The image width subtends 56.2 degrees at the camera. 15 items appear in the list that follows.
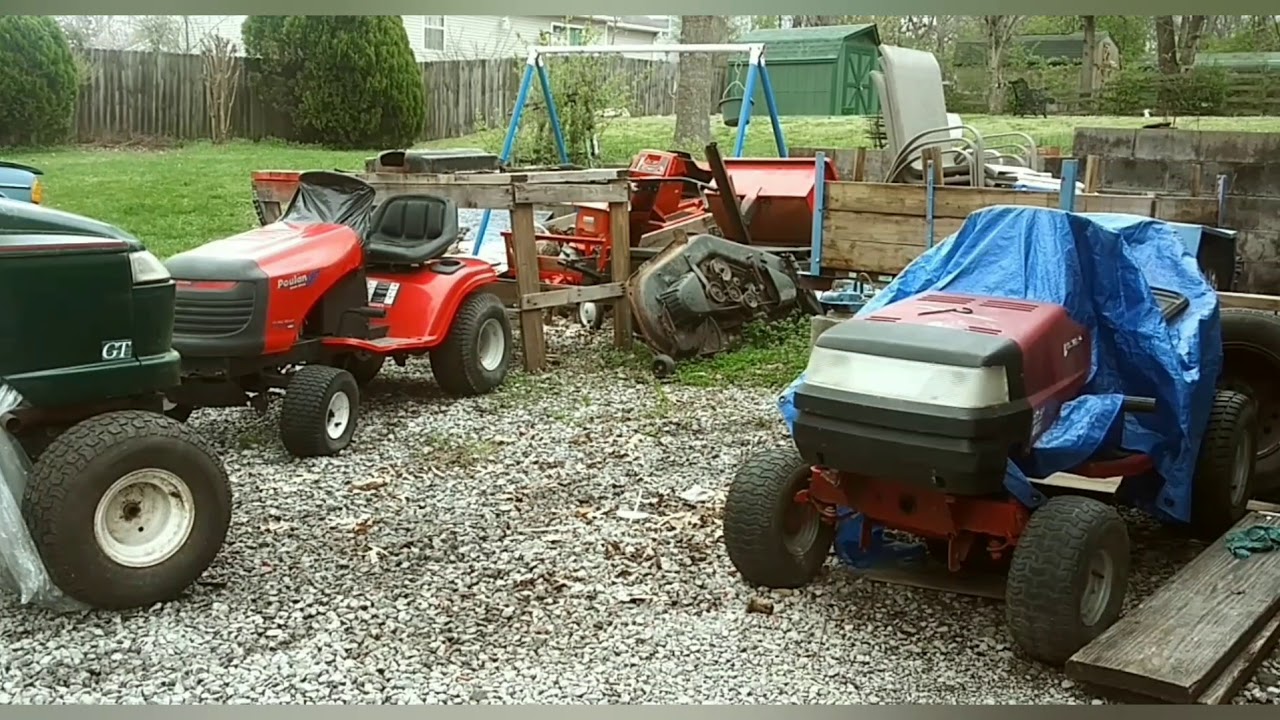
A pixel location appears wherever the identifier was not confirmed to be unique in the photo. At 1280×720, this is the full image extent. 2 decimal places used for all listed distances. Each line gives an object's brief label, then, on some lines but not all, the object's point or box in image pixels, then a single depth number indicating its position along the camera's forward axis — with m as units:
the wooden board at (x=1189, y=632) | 2.65
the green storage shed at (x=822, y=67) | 15.22
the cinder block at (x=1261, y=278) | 7.04
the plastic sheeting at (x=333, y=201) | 5.26
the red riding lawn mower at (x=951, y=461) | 2.80
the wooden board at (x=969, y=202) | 5.50
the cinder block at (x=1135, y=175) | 7.85
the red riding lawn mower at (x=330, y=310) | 4.54
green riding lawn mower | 3.04
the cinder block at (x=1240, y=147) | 7.45
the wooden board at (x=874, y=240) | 6.00
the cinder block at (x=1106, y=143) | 8.12
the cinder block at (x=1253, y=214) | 7.08
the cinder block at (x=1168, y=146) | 7.72
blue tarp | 3.08
